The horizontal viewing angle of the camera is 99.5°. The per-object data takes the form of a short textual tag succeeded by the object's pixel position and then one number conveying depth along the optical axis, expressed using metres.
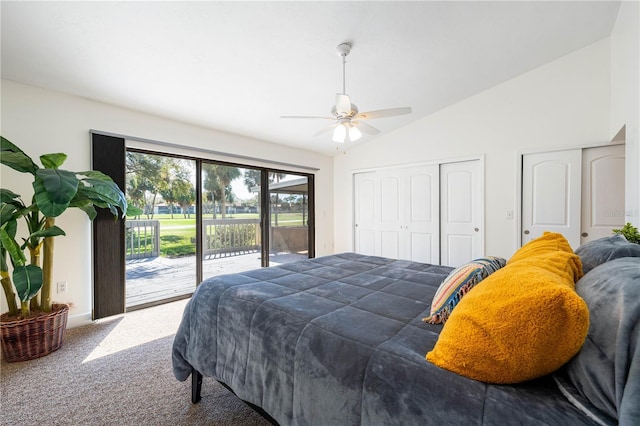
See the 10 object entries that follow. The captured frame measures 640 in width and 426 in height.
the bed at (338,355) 0.75
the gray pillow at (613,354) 0.56
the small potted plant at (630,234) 1.64
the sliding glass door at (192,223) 3.34
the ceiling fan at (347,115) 2.23
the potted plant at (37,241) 1.87
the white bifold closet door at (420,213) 3.94
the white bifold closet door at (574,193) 3.00
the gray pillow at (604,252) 1.15
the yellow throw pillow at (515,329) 0.67
